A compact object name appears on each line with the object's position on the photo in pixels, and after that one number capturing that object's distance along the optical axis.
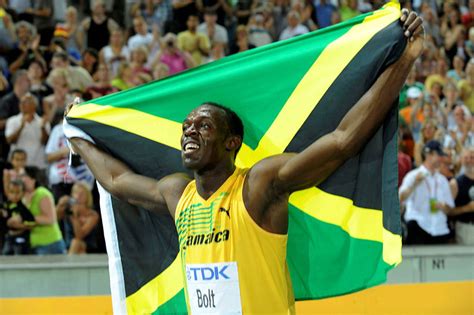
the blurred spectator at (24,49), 11.50
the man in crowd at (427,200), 9.72
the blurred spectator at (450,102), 12.06
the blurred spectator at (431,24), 14.14
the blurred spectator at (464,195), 9.70
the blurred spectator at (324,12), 13.75
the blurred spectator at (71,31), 12.11
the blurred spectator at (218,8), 13.22
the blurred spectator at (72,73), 11.09
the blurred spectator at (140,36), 12.27
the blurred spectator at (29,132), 10.14
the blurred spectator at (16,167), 9.47
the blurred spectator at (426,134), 10.82
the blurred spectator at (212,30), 12.90
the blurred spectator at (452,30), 14.12
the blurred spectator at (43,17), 12.24
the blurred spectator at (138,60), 11.66
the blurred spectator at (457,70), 13.30
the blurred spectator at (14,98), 10.59
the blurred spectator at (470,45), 13.91
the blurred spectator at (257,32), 13.03
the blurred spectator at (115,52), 11.77
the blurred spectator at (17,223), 9.17
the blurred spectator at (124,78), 11.32
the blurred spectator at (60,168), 9.77
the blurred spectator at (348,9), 14.00
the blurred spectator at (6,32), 11.66
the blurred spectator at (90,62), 11.70
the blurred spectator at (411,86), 12.08
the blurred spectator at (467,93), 12.75
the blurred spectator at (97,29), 12.32
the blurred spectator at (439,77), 12.57
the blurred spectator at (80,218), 9.30
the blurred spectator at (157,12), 12.89
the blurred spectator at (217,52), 12.40
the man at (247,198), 5.00
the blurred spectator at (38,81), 10.93
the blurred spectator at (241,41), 12.79
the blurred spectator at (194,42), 12.51
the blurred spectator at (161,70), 11.48
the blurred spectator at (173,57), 12.06
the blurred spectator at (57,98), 10.39
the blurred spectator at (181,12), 12.93
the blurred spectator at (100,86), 10.81
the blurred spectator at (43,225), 9.19
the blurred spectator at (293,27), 13.23
